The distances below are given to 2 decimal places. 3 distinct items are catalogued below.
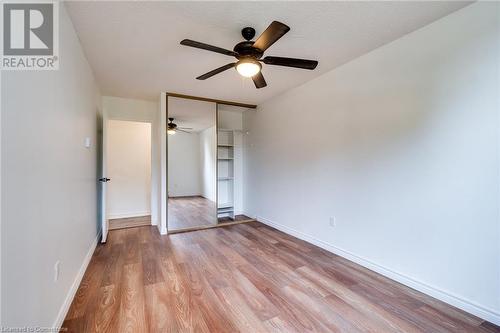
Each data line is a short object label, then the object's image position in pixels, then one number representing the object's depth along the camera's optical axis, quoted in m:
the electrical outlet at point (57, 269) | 1.54
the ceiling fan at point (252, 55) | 1.79
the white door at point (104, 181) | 3.25
